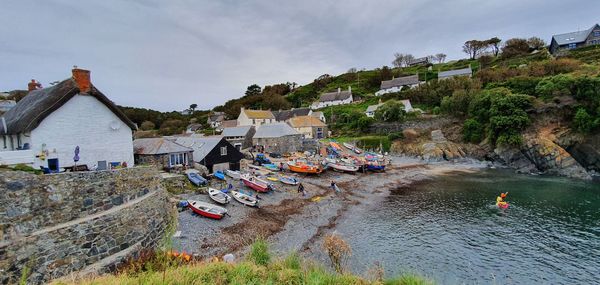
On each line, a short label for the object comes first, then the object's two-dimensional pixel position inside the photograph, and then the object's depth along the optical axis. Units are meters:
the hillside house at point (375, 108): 71.46
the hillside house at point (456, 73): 89.23
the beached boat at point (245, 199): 25.56
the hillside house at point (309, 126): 65.31
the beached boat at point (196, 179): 27.69
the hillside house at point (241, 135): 54.03
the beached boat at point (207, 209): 21.72
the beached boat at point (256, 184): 29.87
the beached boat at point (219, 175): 31.11
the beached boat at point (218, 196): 24.84
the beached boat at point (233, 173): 32.81
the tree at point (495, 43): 106.07
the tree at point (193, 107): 141.18
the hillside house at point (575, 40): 77.56
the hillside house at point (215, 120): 90.59
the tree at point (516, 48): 91.75
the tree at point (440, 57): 134.88
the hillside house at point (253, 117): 71.13
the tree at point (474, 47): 111.49
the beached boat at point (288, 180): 33.84
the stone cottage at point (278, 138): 52.78
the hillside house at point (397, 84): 93.56
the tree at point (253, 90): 126.88
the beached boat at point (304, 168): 39.94
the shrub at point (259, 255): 8.53
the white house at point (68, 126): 14.95
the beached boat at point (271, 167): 41.49
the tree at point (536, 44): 94.57
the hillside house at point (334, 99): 95.62
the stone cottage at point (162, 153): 27.55
